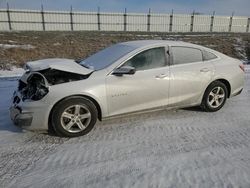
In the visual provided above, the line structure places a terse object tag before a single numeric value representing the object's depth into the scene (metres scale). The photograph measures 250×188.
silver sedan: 2.75
